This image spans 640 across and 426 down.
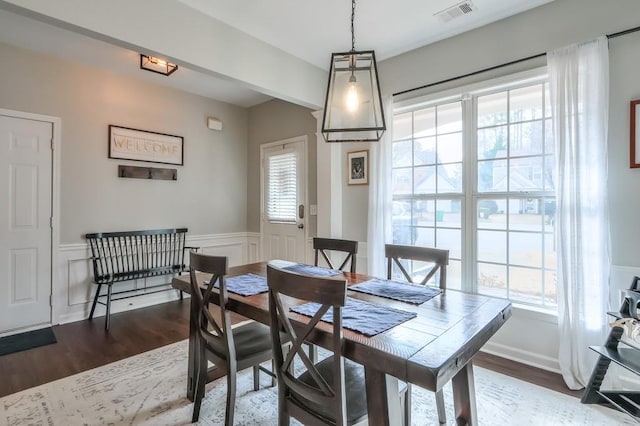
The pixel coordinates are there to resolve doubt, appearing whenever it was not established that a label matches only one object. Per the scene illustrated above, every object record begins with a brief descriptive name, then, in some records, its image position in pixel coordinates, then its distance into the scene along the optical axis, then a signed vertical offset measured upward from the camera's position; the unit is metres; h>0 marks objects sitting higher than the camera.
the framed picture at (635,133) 2.04 +0.53
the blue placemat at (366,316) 1.30 -0.46
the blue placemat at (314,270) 2.17 -0.40
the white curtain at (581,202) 2.09 +0.09
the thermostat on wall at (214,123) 4.48 +1.31
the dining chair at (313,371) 1.14 -0.67
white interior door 3.03 -0.08
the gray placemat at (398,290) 1.70 -0.44
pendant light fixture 1.79 +0.69
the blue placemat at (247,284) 1.82 -0.44
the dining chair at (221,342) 1.65 -0.76
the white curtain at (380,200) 3.15 +0.15
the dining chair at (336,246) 2.49 -0.27
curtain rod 2.05 +1.23
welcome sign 3.66 +0.85
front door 4.20 +0.22
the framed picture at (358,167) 3.45 +0.53
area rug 1.83 -1.20
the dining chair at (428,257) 1.78 -0.30
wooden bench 3.42 -0.52
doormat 2.74 -1.17
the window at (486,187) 2.47 +0.25
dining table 1.07 -0.48
